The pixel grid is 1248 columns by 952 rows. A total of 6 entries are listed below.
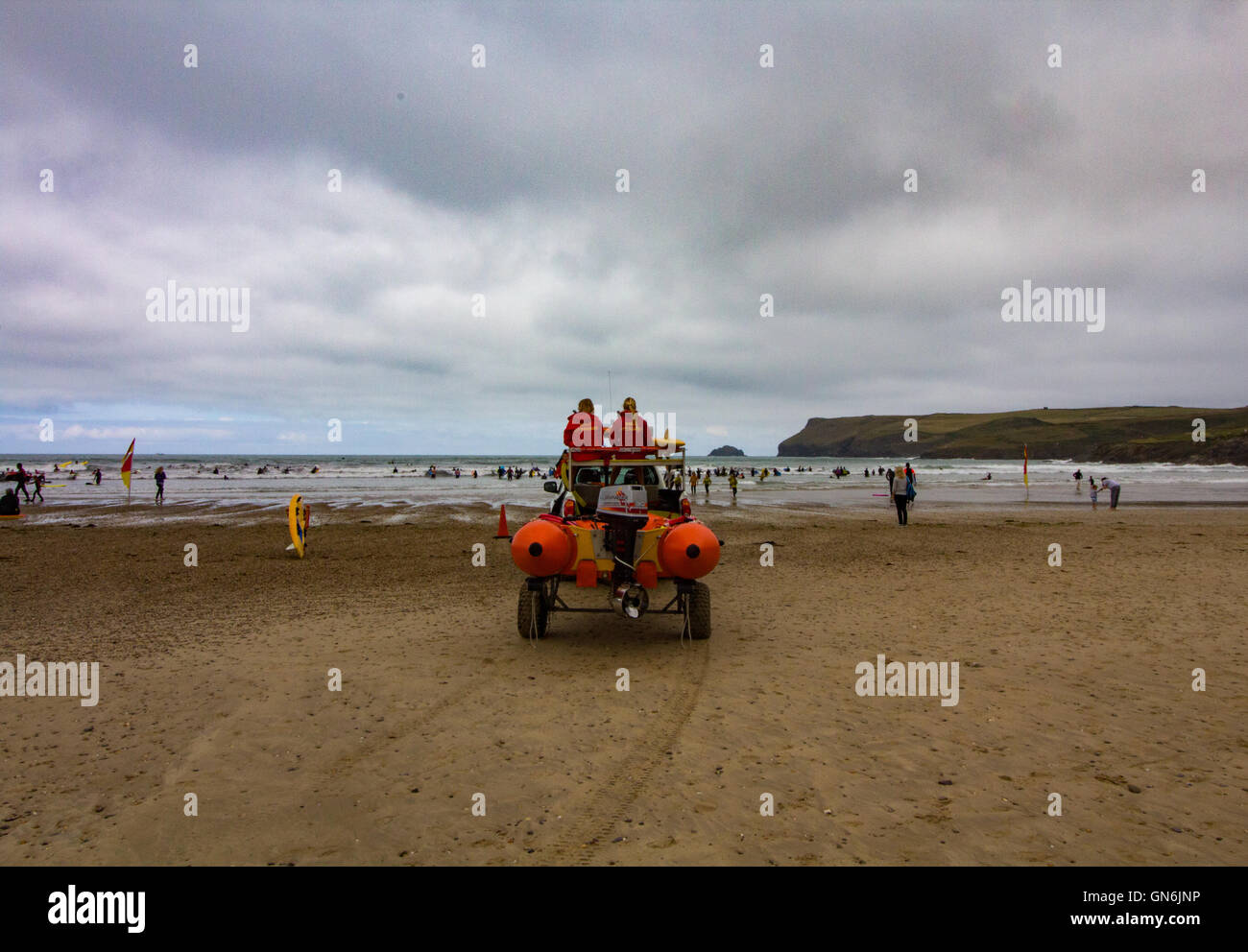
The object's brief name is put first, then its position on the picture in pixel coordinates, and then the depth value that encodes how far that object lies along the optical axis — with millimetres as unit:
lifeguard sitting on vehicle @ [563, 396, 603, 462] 10586
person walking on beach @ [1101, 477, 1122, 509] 28423
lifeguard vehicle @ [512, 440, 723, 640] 7578
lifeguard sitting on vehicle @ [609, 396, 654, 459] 10500
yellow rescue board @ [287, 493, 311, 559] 15055
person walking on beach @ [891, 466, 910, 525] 23719
